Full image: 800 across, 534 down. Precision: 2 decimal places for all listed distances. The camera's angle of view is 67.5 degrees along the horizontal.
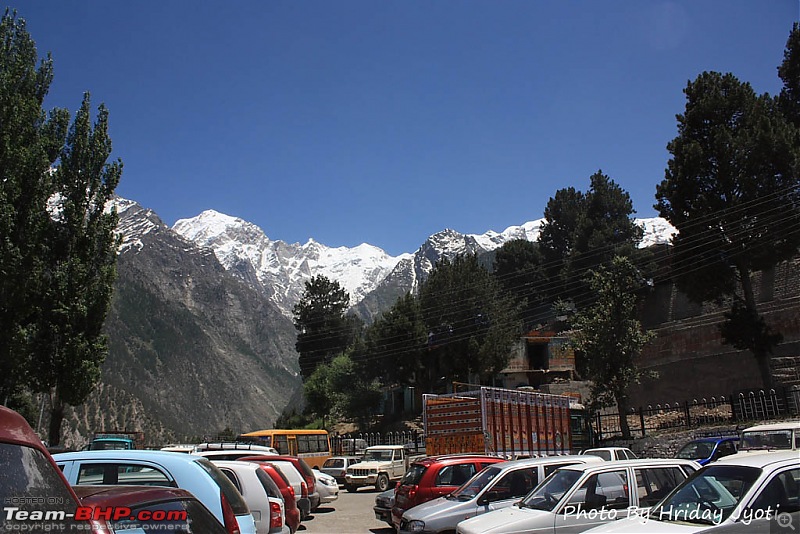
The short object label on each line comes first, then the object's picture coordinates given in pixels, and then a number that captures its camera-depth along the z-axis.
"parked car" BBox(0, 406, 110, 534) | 2.91
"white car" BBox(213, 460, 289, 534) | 9.17
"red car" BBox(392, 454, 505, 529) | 12.30
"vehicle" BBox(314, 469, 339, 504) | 20.00
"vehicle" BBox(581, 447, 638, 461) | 17.76
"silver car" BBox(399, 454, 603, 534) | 10.12
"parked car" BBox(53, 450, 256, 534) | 6.65
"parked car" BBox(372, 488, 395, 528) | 14.50
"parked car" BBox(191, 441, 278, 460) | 13.71
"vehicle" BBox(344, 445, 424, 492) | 26.20
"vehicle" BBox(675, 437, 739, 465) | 17.00
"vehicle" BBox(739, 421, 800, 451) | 12.26
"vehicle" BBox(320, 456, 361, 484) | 27.25
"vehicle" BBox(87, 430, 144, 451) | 24.77
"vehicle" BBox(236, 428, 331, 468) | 31.28
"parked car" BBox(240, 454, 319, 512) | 16.59
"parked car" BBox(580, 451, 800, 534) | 6.03
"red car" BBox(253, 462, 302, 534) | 10.55
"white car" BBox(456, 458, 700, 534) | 8.31
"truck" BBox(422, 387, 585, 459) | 20.20
